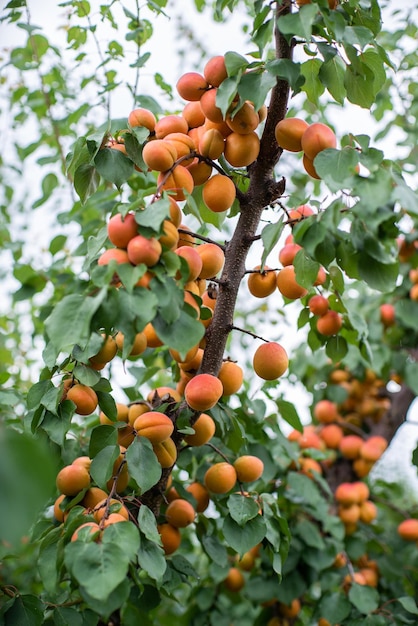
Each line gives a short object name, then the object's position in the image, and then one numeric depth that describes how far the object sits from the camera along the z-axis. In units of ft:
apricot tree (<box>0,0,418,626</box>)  2.26
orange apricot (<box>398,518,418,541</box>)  5.62
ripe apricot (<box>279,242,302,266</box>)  3.31
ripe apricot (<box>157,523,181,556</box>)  3.33
